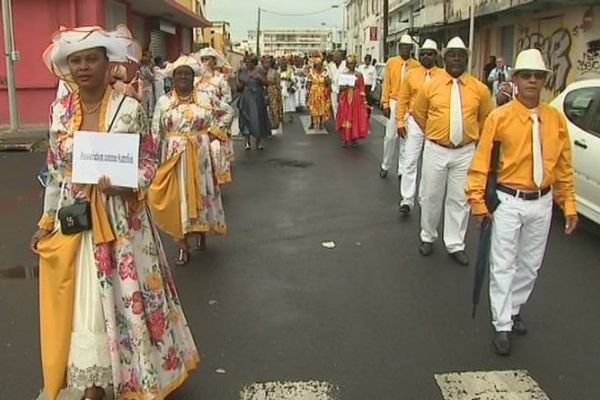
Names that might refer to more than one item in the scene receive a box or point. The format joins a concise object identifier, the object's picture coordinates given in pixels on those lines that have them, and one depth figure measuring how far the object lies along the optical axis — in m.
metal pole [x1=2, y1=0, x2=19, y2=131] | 15.53
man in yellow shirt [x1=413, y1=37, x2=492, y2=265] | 6.49
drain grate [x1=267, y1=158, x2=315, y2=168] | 12.84
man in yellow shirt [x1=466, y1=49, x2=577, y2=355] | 4.55
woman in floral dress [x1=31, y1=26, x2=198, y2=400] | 3.55
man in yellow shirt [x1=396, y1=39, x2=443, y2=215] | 8.30
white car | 7.41
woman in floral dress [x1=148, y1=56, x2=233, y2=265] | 6.68
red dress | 14.99
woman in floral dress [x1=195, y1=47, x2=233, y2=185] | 7.19
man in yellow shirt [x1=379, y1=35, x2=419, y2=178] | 10.59
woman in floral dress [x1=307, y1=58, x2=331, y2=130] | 18.53
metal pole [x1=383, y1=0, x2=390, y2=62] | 37.59
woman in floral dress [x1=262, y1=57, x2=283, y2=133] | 18.09
